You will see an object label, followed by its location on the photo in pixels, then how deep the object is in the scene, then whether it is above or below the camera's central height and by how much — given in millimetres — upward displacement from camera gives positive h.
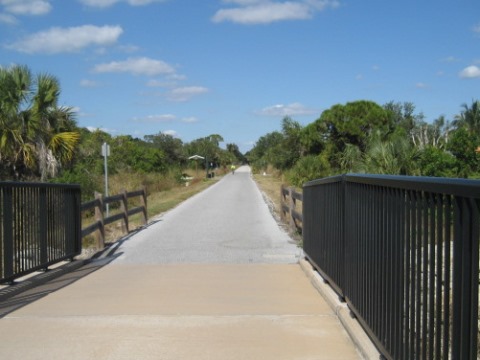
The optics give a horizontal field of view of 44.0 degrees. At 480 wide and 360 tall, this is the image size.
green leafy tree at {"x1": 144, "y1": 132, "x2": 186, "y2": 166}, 94062 +4346
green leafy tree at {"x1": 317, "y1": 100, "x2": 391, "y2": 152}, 46375 +3791
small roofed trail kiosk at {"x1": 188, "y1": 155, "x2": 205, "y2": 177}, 89981 +2088
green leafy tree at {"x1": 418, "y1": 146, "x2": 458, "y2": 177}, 20141 +184
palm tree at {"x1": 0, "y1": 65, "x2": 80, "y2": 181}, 19469 +1503
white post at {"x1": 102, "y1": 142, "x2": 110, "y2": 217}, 17542 +648
